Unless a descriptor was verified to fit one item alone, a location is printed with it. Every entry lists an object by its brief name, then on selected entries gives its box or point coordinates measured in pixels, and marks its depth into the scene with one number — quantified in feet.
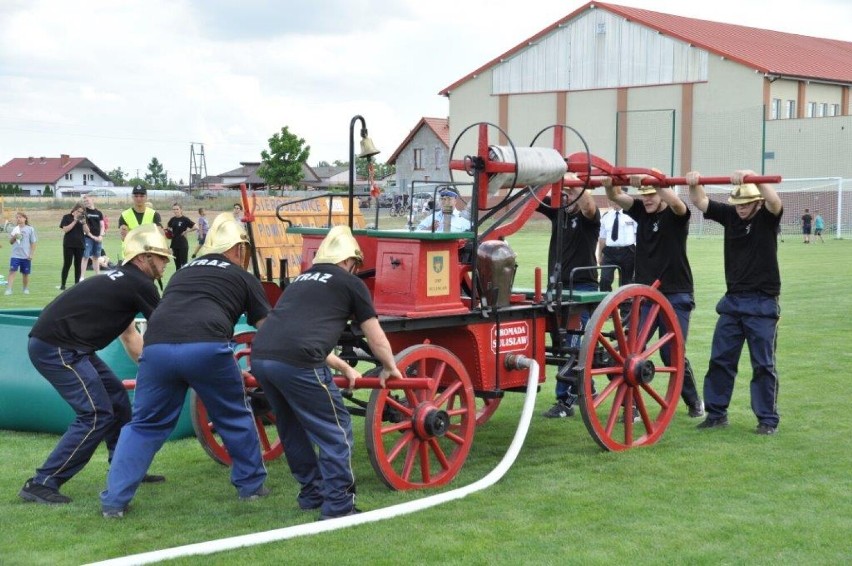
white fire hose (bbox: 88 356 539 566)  16.88
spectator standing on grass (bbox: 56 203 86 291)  65.62
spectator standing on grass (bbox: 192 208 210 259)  94.27
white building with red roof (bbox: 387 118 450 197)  191.42
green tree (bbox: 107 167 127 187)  438.77
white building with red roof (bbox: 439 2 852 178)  146.41
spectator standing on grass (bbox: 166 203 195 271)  69.92
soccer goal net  142.20
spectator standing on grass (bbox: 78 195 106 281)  68.59
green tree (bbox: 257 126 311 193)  206.08
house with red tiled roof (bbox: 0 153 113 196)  382.42
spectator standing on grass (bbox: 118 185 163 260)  43.91
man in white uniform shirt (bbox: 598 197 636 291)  39.81
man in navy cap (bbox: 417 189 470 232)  24.41
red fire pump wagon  21.26
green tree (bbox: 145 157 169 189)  430.16
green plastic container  25.91
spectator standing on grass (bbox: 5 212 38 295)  65.98
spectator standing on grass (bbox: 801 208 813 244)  124.06
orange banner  28.17
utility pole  304.44
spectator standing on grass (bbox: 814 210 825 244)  131.34
